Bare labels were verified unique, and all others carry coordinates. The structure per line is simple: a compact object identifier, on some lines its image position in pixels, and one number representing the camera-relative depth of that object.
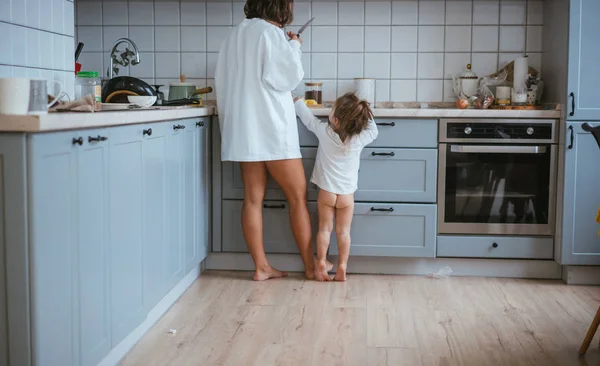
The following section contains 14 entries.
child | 3.82
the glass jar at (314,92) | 4.44
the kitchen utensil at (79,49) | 4.19
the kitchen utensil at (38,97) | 2.05
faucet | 4.09
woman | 3.75
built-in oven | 4.01
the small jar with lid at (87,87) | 2.93
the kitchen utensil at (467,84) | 4.43
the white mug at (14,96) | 1.97
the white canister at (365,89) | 4.47
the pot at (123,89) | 3.33
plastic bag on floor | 4.16
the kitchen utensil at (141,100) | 3.14
